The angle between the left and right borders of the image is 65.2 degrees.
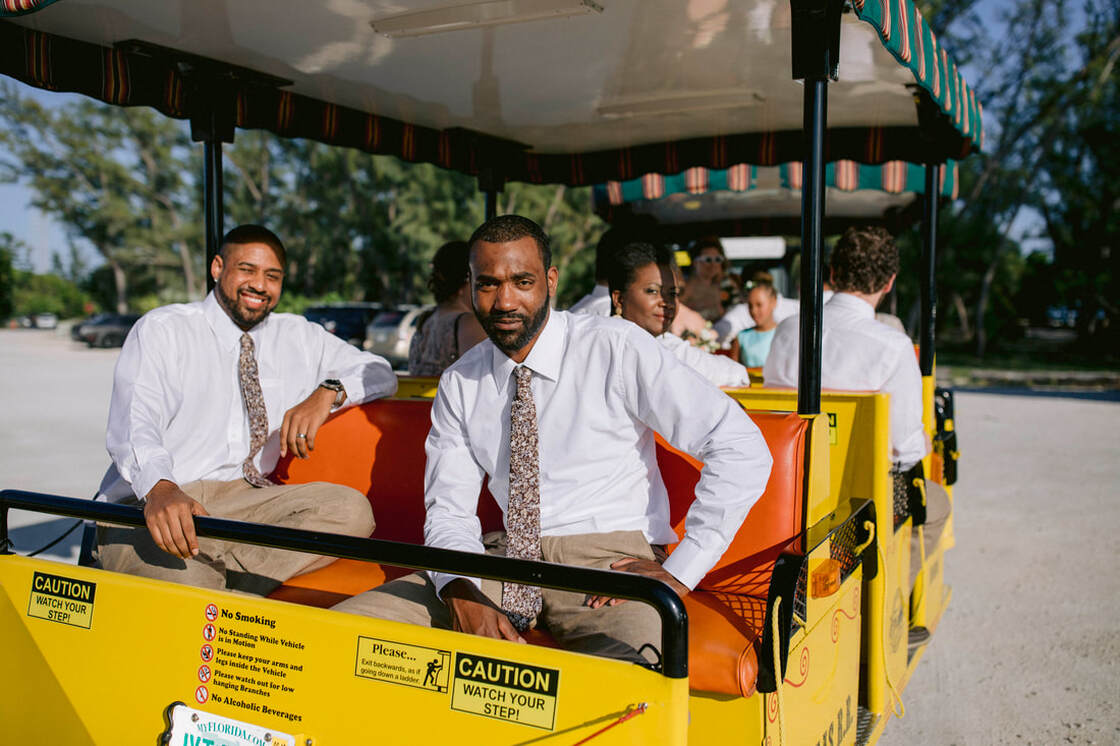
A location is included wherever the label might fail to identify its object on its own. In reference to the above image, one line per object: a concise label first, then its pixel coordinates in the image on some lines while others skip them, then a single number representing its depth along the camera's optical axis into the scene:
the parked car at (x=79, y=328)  34.04
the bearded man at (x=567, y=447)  2.35
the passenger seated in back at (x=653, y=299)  3.67
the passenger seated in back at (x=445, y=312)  4.44
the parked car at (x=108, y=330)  32.91
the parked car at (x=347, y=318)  23.91
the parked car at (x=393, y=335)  21.53
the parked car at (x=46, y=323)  54.28
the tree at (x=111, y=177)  41.12
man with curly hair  3.60
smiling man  2.88
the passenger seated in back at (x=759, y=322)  6.67
